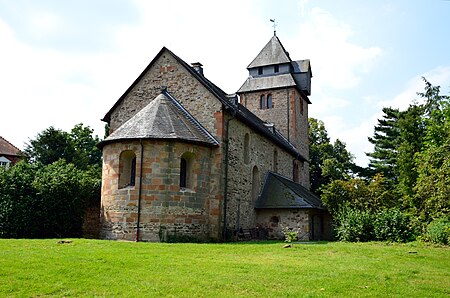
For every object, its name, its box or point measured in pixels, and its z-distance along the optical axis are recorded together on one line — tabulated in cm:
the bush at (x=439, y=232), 1858
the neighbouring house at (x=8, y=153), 3572
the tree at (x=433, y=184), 1592
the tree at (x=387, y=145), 4622
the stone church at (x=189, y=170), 1797
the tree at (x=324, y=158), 4509
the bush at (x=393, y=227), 1966
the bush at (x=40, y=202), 1844
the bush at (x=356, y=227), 2036
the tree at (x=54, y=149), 3403
